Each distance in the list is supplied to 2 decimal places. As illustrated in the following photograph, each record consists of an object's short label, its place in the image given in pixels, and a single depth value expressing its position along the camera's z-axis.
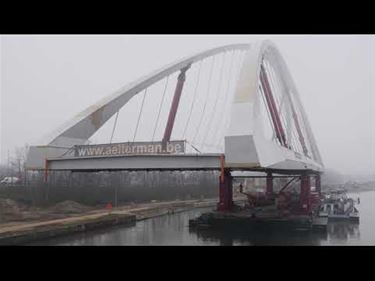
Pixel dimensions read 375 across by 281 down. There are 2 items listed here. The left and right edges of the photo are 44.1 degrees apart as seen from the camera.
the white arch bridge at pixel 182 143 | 28.09
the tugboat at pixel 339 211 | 42.09
